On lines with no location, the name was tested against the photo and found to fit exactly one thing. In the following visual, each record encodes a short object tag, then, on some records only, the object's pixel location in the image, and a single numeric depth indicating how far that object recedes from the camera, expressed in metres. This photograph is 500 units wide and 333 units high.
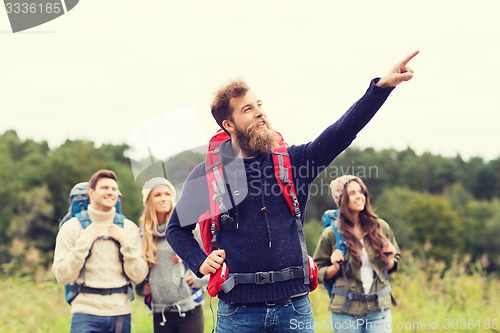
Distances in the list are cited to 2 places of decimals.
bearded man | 3.73
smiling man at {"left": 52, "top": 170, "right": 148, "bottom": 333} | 6.00
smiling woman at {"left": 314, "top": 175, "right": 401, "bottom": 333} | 6.06
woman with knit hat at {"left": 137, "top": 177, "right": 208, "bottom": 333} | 6.43
